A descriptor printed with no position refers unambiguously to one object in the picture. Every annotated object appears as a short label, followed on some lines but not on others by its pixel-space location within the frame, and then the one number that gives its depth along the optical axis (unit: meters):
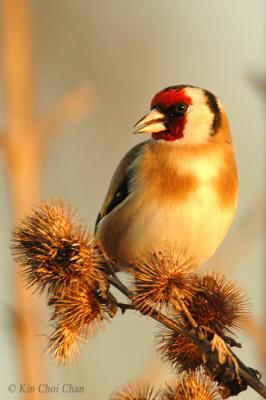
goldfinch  7.51
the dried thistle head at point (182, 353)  5.65
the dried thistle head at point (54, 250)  5.53
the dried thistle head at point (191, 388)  5.25
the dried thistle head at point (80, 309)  5.55
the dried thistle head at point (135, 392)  5.31
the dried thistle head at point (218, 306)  5.73
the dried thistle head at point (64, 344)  5.54
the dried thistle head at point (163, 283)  5.66
